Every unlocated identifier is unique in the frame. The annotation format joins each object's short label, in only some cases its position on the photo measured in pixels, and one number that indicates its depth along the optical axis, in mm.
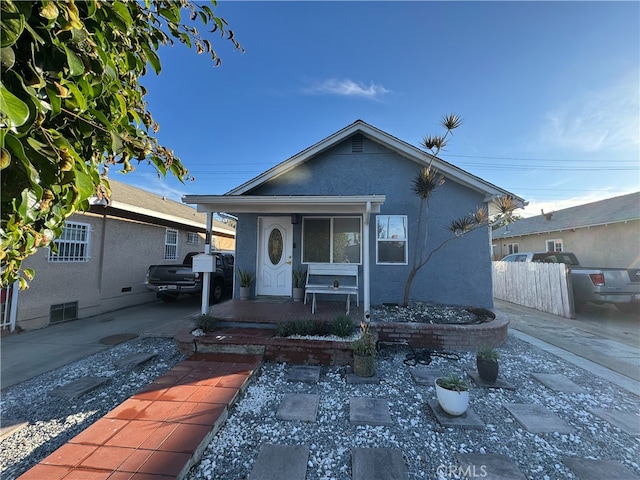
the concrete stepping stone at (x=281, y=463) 2273
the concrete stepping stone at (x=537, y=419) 2967
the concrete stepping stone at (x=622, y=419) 3016
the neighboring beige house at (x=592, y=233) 11594
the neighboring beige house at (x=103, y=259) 7031
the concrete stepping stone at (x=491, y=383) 3848
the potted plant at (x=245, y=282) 7543
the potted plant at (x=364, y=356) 4074
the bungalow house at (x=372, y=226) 7242
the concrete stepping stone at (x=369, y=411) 3019
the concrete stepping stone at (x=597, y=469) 2326
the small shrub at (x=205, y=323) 5082
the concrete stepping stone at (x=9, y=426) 2838
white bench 7305
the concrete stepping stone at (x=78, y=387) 3568
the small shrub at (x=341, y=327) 4781
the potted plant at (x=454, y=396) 3059
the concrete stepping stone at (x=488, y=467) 2303
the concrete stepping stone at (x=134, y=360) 4477
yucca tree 5908
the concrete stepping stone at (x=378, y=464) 2277
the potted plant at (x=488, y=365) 3900
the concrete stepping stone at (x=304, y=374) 3984
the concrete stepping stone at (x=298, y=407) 3092
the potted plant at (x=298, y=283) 7336
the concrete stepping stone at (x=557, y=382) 3869
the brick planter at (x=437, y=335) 5113
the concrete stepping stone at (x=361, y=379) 3922
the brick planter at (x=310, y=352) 4500
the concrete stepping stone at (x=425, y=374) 3970
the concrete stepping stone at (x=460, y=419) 2953
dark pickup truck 8891
